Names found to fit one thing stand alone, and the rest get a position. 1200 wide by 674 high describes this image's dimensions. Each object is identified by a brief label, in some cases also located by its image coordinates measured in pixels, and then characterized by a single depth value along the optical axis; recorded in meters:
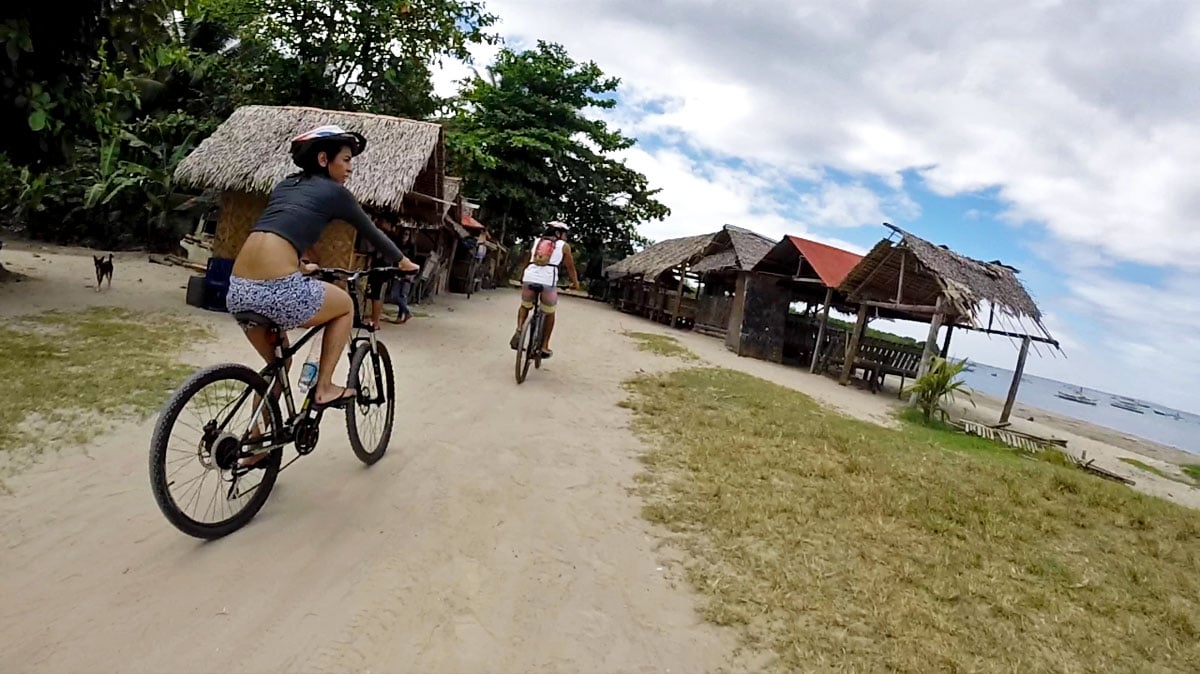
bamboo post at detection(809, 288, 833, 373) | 15.62
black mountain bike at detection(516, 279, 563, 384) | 7.07
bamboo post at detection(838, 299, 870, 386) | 14.42
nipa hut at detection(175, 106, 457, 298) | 9.73
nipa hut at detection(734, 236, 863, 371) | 17.27
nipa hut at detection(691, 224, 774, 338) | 18.27
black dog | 9.38
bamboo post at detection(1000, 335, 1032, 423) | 13.05
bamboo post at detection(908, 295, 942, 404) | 12.30
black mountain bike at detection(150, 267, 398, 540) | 2.60
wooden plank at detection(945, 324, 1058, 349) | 13.09
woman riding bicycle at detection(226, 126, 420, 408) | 2.90
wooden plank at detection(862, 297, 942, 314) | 12.32
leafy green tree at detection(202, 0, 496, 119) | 18.36
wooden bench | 14.46
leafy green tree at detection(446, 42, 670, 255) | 27.22
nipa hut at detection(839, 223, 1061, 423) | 12.21
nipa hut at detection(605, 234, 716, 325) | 22.38
